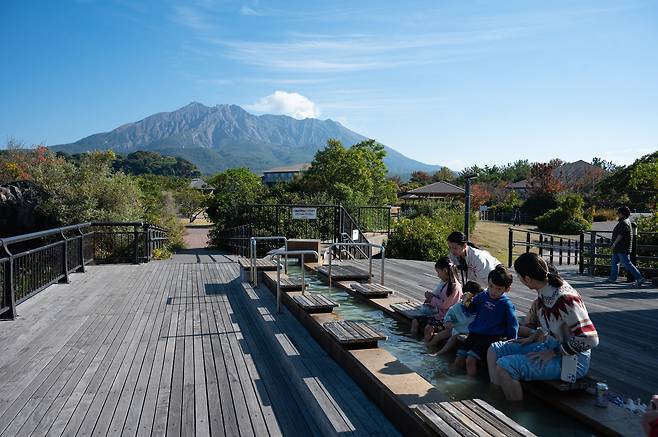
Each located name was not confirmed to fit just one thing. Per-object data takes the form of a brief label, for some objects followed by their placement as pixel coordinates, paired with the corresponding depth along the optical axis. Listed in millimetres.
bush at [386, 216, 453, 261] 15281
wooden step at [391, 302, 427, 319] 5660
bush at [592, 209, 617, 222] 38344
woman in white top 5242
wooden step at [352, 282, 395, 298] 7016
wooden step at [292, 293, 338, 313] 5707
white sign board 13375
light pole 12262
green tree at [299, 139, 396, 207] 34969
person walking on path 9656
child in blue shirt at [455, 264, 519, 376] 4146
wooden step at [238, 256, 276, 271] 8961
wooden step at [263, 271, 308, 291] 7145
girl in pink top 5281
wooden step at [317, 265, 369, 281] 8617
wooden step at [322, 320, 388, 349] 4320
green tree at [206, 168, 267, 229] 20500
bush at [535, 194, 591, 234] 33438
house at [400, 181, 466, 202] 40406
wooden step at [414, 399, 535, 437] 2596
